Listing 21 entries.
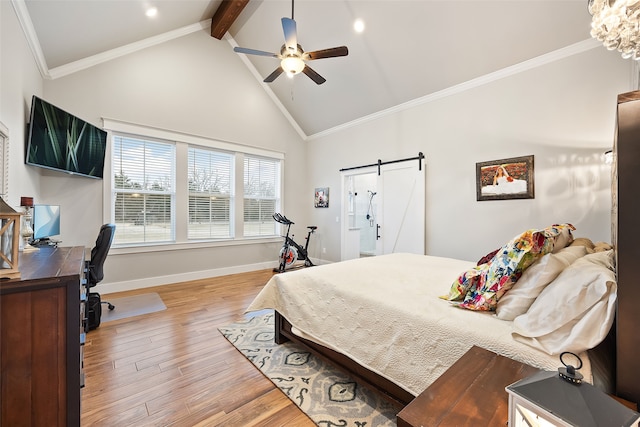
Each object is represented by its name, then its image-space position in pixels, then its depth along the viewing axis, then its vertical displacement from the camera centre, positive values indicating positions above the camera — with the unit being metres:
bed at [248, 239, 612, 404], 1.25 -0.64
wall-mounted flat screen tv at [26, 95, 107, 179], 2.71 +0.87
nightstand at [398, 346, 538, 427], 0.76 -0.61
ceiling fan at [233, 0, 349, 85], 2.70 +1.77
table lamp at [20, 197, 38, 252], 2.10 -0.09
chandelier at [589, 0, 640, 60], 1.27 +0.98
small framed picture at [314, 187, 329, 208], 5.88 +0.35
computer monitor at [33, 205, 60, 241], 2.60 -0.08
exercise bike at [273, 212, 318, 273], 5.20 -0.84
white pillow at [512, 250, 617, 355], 0.98 -0.41
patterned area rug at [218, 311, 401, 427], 1.56 -1.23
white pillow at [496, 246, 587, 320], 1.27 -0.37
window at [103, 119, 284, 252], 4.00 +0.44
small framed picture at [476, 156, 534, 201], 3.18 +0.43
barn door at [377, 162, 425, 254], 4.20 +0.07
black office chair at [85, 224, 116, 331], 2.67 -0.53
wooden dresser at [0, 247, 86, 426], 1.04 -0.57
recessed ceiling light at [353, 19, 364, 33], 3.62 +2.68
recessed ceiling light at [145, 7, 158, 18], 3.47 +2.78
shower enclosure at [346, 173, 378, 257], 6.80 +0.07
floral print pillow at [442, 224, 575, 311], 1.37 -0.33
